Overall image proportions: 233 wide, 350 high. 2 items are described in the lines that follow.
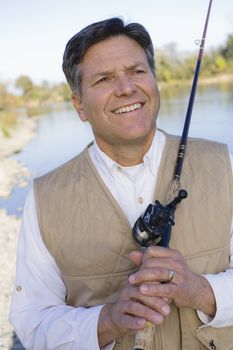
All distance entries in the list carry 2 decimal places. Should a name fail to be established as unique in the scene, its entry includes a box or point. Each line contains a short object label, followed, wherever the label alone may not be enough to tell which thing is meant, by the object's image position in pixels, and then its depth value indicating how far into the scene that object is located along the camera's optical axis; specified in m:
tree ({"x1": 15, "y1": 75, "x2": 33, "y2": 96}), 67.94
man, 1.65
